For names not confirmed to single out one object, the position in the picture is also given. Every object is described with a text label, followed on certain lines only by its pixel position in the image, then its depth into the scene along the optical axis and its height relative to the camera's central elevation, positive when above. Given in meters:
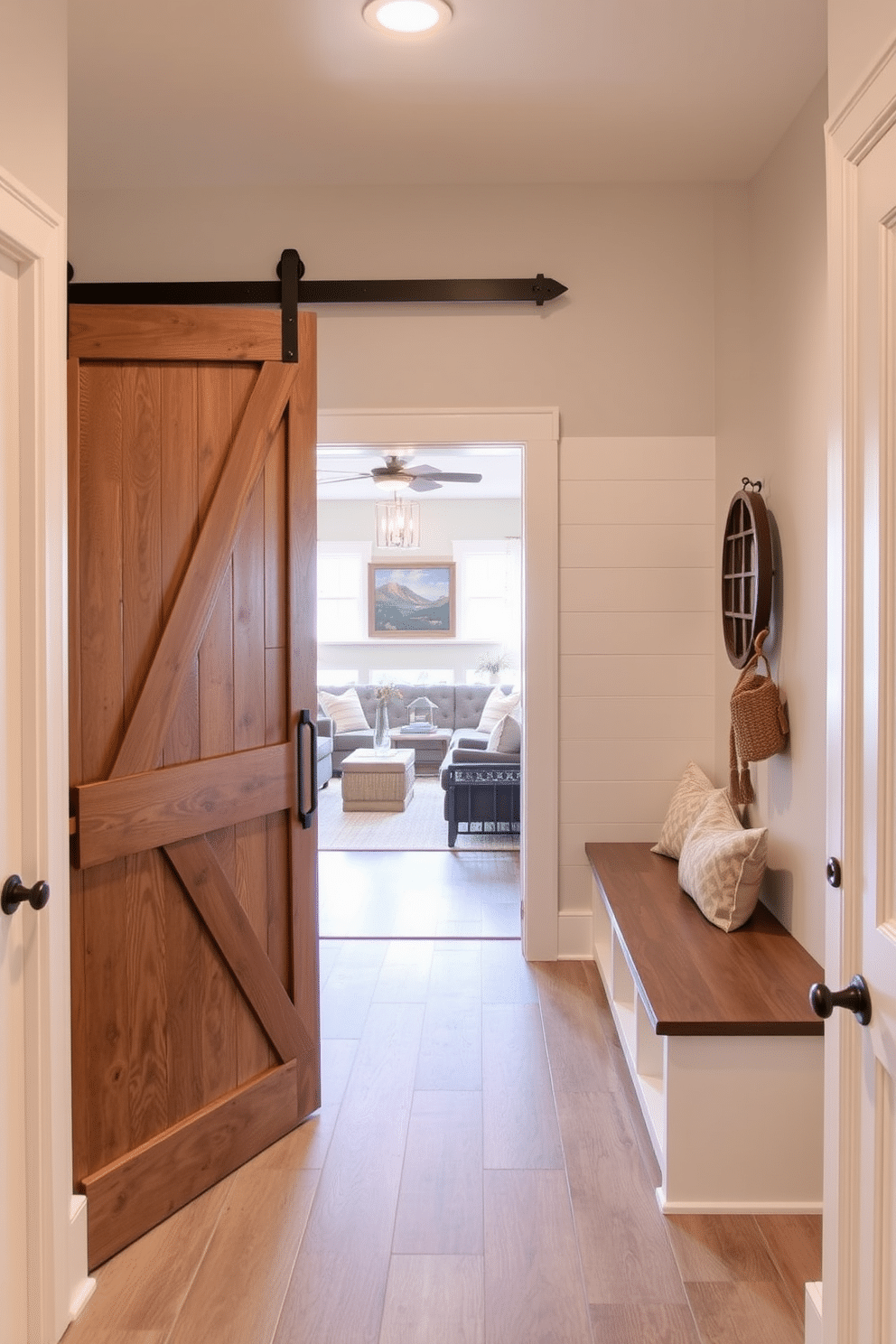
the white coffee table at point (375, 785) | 7.68 -0.90
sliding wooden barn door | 2.21 -0.19
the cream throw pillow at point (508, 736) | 6.45 -0.45
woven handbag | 3.07 -0.17
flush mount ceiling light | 2.59 +1.68
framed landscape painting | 10.43 +0.62
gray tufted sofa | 10.01 -0.37
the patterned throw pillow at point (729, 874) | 2.96 -0.62
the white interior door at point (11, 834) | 1.72 -0.28
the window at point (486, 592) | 10.39 +0.75
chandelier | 8.29 +1.15
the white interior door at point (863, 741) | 1.36 -0.11
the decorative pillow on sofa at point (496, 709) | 8.94 -0.38
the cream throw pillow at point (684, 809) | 3.59 -0.51
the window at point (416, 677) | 10.41 -0.11
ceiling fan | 6.52 +1.25
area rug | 6.47 -1.12
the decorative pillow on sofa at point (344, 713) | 9.59 -0.44
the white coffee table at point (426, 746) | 9.25 -0.73
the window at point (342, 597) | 10.46 +0.70
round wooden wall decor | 3.16 +0.30
